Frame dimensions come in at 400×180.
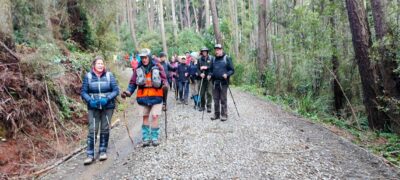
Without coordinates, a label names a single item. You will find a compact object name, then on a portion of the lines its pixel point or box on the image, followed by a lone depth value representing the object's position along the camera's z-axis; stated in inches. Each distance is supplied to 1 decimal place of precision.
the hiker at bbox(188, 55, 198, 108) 514.6
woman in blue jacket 272.5
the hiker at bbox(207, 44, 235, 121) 380.8
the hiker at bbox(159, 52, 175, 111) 304.2
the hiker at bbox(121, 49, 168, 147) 295.0
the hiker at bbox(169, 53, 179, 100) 573.8
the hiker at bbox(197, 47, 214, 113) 418.6
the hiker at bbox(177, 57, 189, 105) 531.8
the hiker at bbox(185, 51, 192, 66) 545.2
